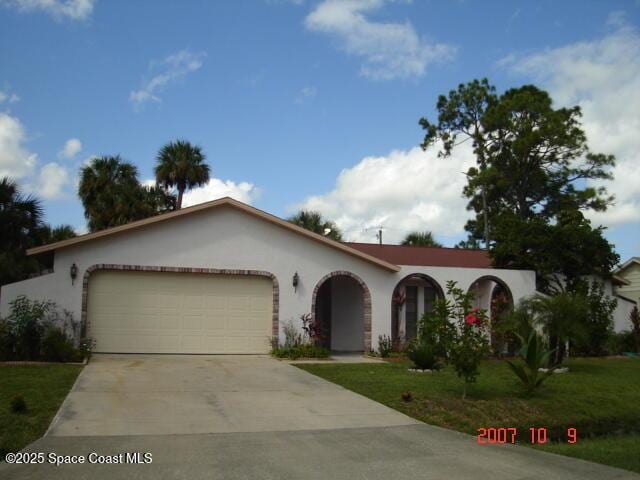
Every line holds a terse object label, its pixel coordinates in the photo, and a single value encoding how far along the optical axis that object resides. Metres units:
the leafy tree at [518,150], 37.19
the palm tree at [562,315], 15.37
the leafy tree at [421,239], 42.12
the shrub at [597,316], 17.19
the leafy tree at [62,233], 28.34
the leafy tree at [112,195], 28.38
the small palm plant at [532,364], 11.97
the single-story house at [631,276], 29.14
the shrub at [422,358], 14.86
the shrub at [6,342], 14.08
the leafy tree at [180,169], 31.47
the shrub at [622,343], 21.56
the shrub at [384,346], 18.28
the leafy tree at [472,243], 46.55
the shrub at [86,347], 15.08
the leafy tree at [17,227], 18.69
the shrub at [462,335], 10.85
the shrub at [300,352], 17.03
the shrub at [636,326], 22.36
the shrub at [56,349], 14.40
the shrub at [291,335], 17.67
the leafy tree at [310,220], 36.78
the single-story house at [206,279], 16.39
